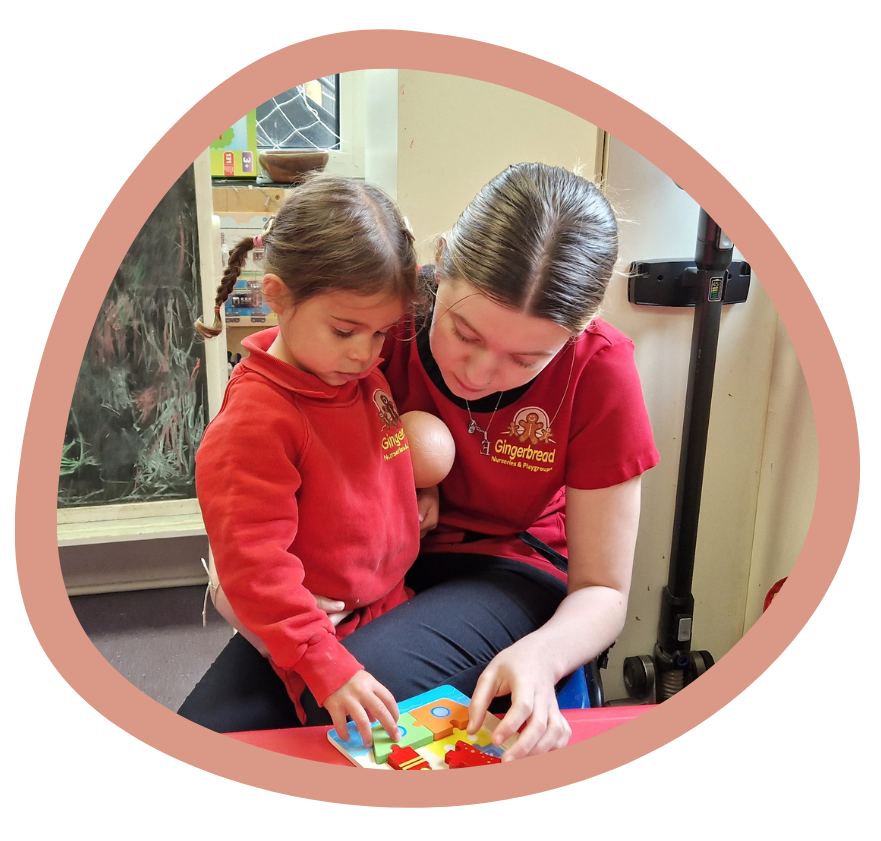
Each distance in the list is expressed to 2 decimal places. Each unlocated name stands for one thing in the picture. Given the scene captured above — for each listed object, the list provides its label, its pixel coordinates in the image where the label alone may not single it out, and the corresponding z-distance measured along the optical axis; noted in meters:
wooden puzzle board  0.70
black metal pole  1.09
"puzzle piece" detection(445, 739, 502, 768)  0.69
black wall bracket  1.13
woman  0.76
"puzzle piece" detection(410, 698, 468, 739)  0.74
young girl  0.72
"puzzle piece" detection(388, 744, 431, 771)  0.68
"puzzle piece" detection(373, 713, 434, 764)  0.70
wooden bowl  2.04
